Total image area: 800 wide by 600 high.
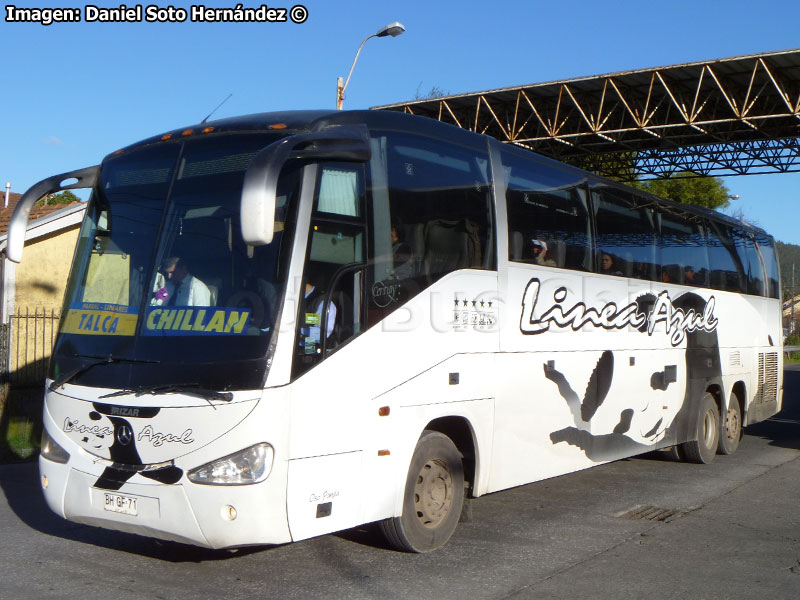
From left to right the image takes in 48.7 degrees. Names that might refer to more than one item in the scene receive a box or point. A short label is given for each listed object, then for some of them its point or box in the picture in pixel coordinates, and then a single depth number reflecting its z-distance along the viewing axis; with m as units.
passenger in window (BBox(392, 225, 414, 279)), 6.60
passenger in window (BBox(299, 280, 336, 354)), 5.84
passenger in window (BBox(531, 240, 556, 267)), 8.39
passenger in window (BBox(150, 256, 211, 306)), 5.93
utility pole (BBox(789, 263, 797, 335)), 80.91
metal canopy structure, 22.34
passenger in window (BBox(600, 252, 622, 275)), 9.67
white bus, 5.66
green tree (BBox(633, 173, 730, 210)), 43.97
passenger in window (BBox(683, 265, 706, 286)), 11.78
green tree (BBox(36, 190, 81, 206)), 43.38
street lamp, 15.93
